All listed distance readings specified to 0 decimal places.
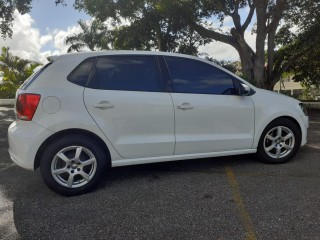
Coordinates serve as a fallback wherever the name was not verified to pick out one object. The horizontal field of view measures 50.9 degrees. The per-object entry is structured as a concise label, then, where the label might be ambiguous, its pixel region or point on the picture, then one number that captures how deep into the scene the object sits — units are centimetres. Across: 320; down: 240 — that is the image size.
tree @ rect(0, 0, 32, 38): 1355
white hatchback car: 394
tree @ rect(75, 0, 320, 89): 1430
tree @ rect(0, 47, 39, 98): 2591
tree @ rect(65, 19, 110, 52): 3407
